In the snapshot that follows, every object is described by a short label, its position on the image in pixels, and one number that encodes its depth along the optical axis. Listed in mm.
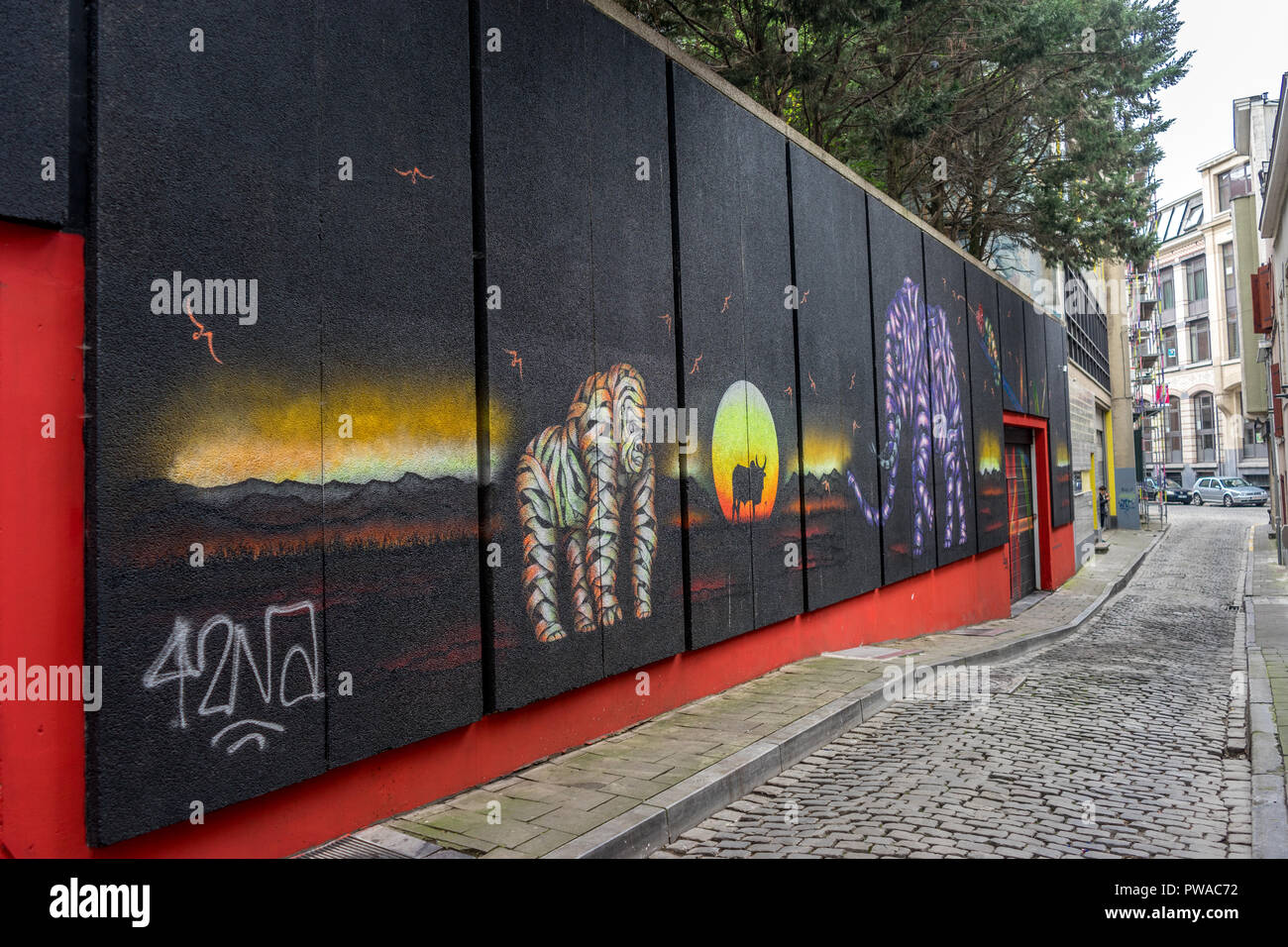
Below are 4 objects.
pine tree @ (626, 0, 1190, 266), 10977
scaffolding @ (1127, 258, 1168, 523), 49906
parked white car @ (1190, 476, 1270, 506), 50031
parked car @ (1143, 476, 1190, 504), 52250
